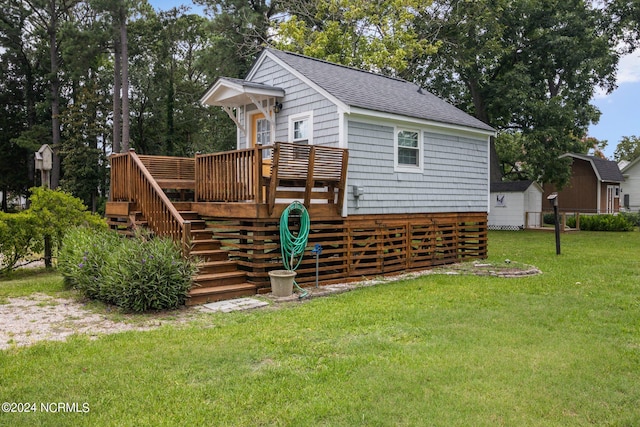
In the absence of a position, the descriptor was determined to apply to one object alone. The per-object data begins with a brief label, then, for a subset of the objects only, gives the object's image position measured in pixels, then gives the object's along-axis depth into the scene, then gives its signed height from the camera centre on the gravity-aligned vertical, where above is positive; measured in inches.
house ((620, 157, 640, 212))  1146.7 +58.1
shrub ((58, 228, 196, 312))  234.5 -32.8
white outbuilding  827.4 +11.5
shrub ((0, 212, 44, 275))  362.9 -20.2
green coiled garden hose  290.2 -17.3
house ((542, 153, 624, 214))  1013.8 +53.8
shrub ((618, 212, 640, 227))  941.2 -14.5
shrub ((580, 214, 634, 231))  832.3 -21.7
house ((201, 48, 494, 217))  343.6 +69.0
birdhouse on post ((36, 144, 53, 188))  411.5 +45.9
